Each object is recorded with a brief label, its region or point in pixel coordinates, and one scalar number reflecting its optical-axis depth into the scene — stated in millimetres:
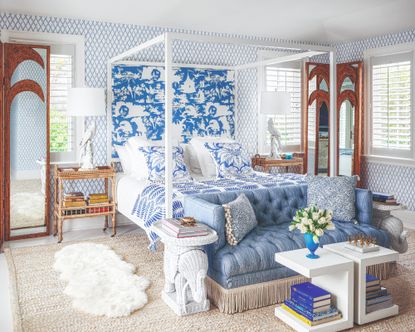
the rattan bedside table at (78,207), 5332
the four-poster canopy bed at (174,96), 4129
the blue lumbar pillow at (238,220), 3599
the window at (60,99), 5711
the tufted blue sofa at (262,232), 3400
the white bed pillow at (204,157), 5742
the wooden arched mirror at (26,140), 5285
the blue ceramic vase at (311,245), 3201
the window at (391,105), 6469
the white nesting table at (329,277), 3033
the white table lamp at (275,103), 6676
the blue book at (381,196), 4363
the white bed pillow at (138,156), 5420
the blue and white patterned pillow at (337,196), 4219
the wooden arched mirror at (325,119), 7196
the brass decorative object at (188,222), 3451
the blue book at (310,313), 3062
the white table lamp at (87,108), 5410
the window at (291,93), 7215
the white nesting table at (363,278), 3182
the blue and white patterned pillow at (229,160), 5641
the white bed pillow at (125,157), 5887
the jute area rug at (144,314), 3152
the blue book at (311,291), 3107
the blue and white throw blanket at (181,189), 4352
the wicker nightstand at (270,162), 6598
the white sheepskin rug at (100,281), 3455
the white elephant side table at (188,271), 3279
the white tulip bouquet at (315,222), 3178
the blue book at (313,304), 3078
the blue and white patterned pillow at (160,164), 5262
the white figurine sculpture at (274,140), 6797
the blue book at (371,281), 3330
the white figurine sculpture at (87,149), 5594
